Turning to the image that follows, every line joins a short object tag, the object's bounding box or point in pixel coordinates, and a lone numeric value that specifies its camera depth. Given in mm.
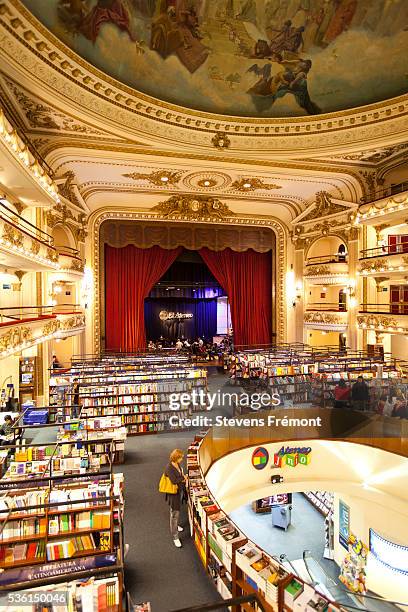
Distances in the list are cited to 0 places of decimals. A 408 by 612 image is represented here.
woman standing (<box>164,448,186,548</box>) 4320
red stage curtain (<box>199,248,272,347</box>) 15078
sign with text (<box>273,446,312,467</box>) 8047
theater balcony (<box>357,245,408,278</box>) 10000
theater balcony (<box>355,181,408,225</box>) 9555
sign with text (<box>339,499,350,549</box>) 9562
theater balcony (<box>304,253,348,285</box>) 12492
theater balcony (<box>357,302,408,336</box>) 9898
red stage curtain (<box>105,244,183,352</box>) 13781
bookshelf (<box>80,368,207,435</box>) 7492
